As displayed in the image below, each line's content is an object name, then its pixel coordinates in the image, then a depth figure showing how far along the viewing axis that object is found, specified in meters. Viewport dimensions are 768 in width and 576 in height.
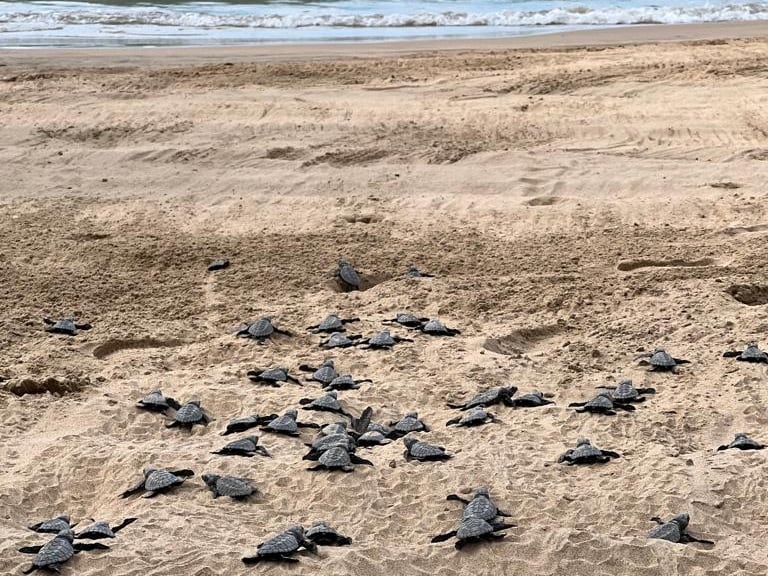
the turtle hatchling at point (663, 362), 4.66
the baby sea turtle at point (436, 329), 5.15
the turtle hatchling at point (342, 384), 4.54
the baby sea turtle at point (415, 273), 5.95
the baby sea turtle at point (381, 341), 4.98
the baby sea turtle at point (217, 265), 6.13
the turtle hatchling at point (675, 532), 3.33
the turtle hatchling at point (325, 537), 3.32
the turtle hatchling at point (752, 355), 4.61
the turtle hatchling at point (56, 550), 3.12
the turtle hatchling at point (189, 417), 4.20
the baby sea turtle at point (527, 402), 4.34
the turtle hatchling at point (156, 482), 3.61
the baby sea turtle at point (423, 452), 3.84
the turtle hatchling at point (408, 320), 5.25
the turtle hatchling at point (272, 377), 4.62
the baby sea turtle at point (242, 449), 3.91
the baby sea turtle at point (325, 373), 4.62
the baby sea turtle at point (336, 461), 3.74
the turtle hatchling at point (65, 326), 5.20
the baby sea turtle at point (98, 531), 3.29
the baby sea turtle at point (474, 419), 4.15
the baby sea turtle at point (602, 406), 4.23
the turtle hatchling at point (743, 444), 3.89
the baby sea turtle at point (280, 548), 3.19
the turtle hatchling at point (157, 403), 4.31
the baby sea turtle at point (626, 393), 4.35
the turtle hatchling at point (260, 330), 5.14
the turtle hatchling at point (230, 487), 3.61
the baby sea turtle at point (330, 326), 5.22
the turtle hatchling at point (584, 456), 3.83
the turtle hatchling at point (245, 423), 4.15
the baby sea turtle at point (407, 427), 4.10
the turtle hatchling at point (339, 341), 5.02
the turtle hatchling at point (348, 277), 5.89
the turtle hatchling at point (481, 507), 3.40
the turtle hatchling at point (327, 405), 4.26
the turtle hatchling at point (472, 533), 3.29
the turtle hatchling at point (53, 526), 3.35
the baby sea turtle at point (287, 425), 4.08
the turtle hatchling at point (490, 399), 4.32
